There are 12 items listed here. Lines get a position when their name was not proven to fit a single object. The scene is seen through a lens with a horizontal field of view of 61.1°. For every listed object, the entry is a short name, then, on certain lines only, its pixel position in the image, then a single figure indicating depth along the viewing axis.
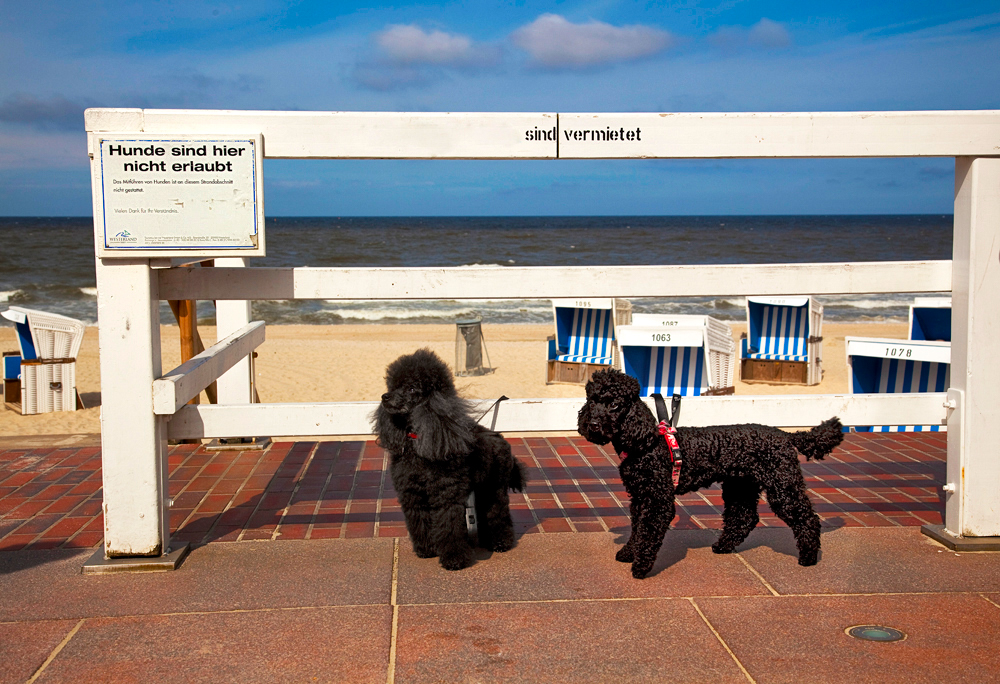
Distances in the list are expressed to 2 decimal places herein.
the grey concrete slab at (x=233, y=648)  2.94
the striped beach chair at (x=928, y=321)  9.84
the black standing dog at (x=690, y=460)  3.61
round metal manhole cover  3.20
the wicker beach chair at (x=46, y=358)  10.41
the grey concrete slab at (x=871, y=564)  3.72
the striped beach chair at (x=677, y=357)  9.83
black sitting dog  3.78
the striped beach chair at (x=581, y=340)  12.88
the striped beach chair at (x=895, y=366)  7.57
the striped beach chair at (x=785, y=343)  13.01
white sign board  3.66
